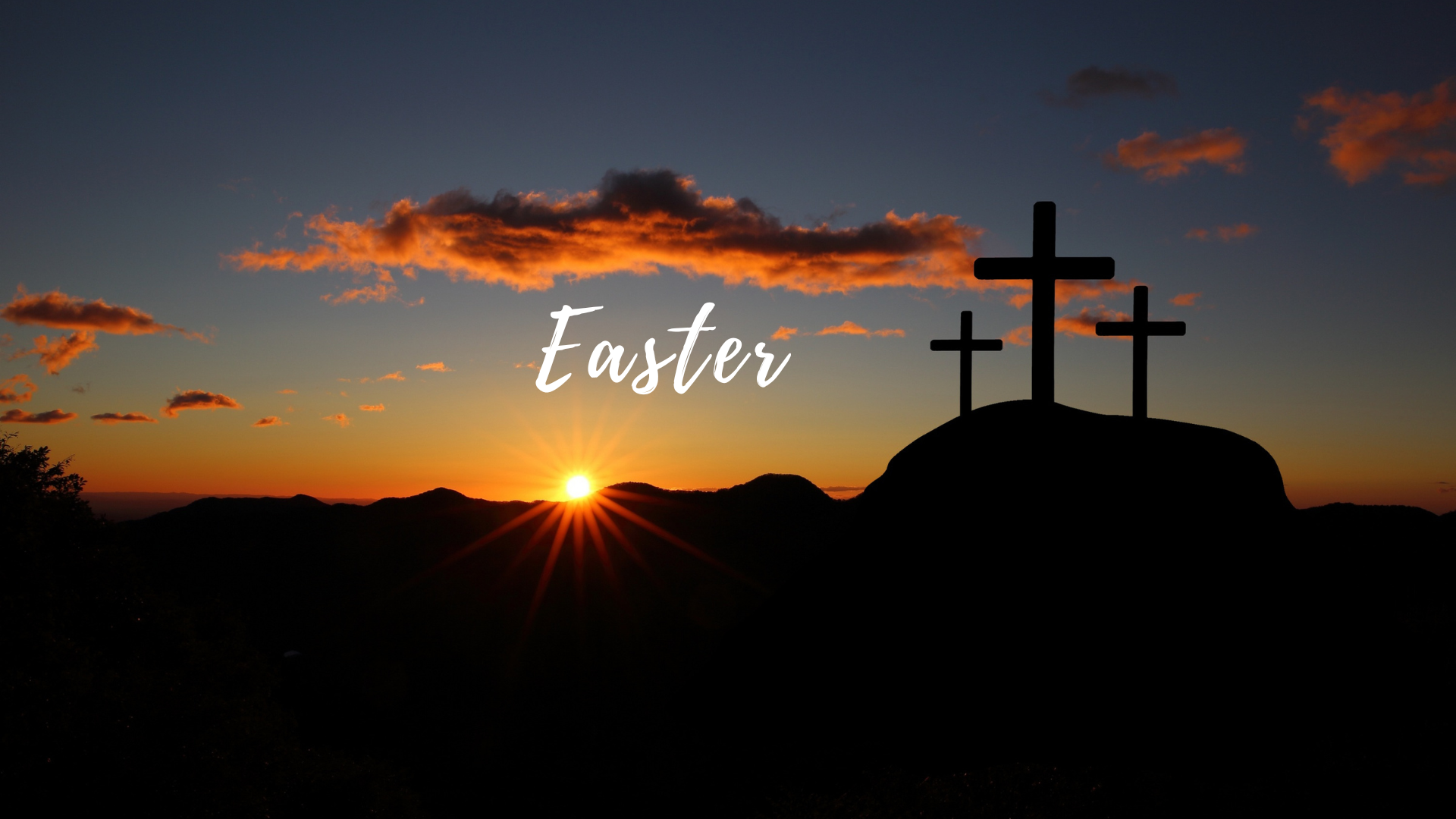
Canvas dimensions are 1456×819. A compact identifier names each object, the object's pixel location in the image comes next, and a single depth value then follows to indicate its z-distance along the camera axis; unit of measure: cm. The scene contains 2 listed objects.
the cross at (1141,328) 1410
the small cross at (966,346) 1410
